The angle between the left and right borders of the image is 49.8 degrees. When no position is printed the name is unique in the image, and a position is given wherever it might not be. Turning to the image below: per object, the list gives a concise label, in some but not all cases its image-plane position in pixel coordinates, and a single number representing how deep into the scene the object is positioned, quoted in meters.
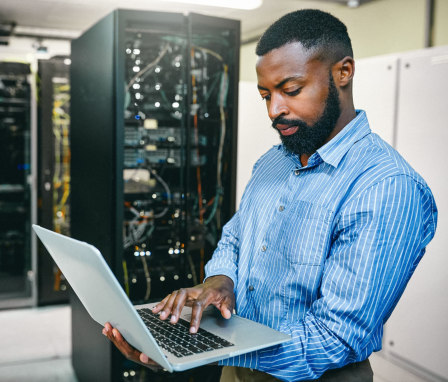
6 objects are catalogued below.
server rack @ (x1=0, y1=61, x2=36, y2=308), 4.27
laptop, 0.91
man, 0.99
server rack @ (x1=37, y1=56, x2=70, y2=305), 4.21
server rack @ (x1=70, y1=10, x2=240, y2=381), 2.40
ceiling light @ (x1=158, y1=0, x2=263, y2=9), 3.20
